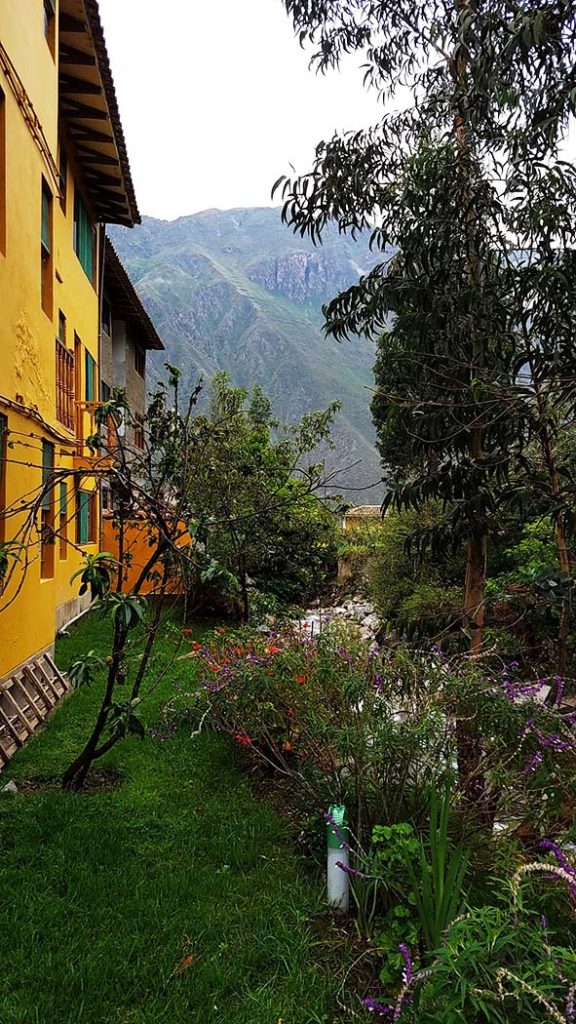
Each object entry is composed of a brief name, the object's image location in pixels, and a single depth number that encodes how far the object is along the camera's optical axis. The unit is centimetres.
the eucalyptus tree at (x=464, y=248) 473
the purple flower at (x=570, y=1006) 225
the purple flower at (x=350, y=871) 339
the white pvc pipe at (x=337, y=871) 370
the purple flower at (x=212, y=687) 582
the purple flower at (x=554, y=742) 383
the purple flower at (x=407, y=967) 256
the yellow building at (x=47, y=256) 634
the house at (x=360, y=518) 2209
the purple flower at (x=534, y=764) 371
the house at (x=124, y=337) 1759
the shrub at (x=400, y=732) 392
